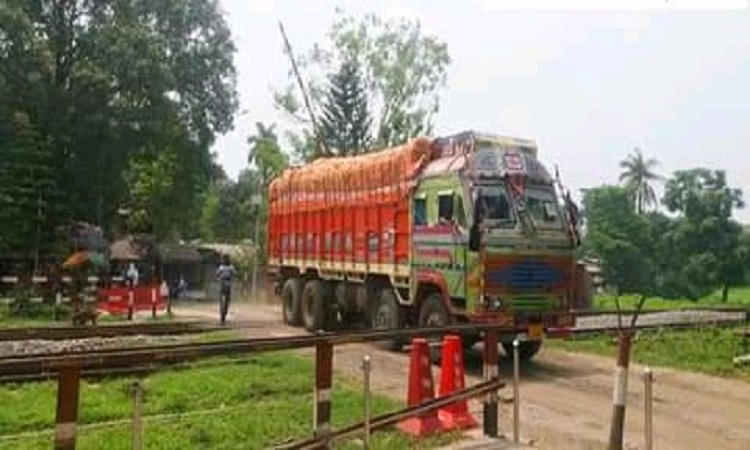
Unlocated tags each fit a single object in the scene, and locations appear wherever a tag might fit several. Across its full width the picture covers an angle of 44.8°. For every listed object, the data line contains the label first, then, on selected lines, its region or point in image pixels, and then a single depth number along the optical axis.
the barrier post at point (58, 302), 24.58
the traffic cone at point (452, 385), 8.51
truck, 13.69
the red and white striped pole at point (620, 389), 6.66
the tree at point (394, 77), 51.00
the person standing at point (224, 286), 23.64
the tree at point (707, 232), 60.53
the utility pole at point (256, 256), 42.09
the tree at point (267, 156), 53.38
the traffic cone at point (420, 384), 8.41
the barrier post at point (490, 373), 8.24
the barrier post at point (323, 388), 6.12
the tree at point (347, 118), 50.75
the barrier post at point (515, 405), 8.16
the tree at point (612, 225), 52.38
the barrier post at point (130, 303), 24.12
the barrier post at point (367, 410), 6.76
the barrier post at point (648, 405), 6.75
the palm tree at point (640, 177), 85.69
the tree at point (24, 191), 29.89
